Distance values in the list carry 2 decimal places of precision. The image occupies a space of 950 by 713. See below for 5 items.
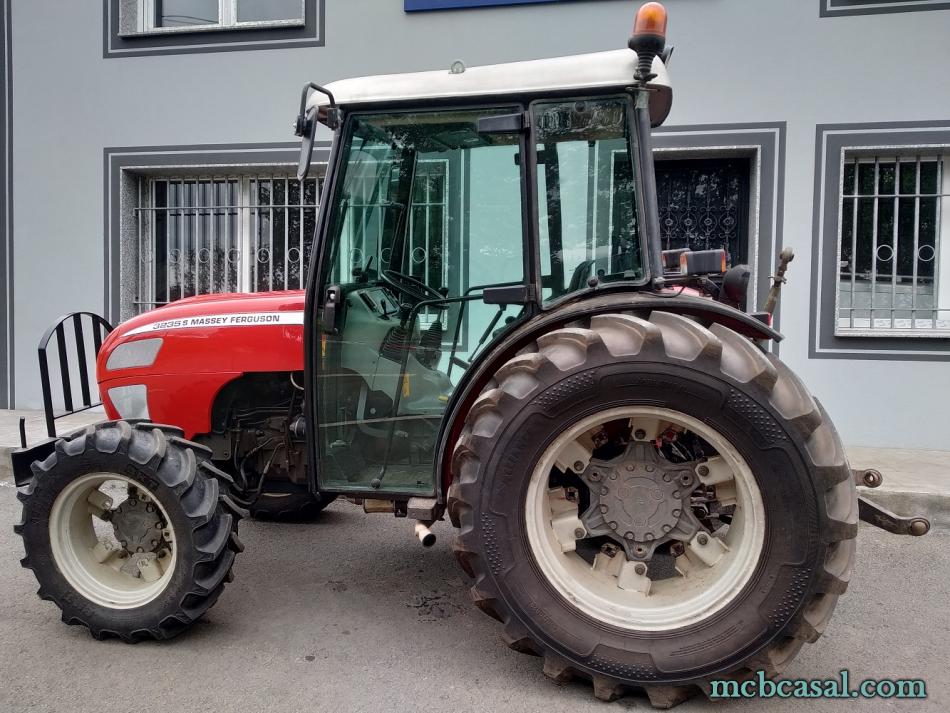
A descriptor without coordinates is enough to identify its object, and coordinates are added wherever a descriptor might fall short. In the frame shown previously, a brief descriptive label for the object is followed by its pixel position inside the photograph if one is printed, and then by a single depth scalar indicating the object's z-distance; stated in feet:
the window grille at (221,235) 23.47
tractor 7.50
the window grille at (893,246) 20.12
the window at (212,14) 23.32
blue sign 21.11
